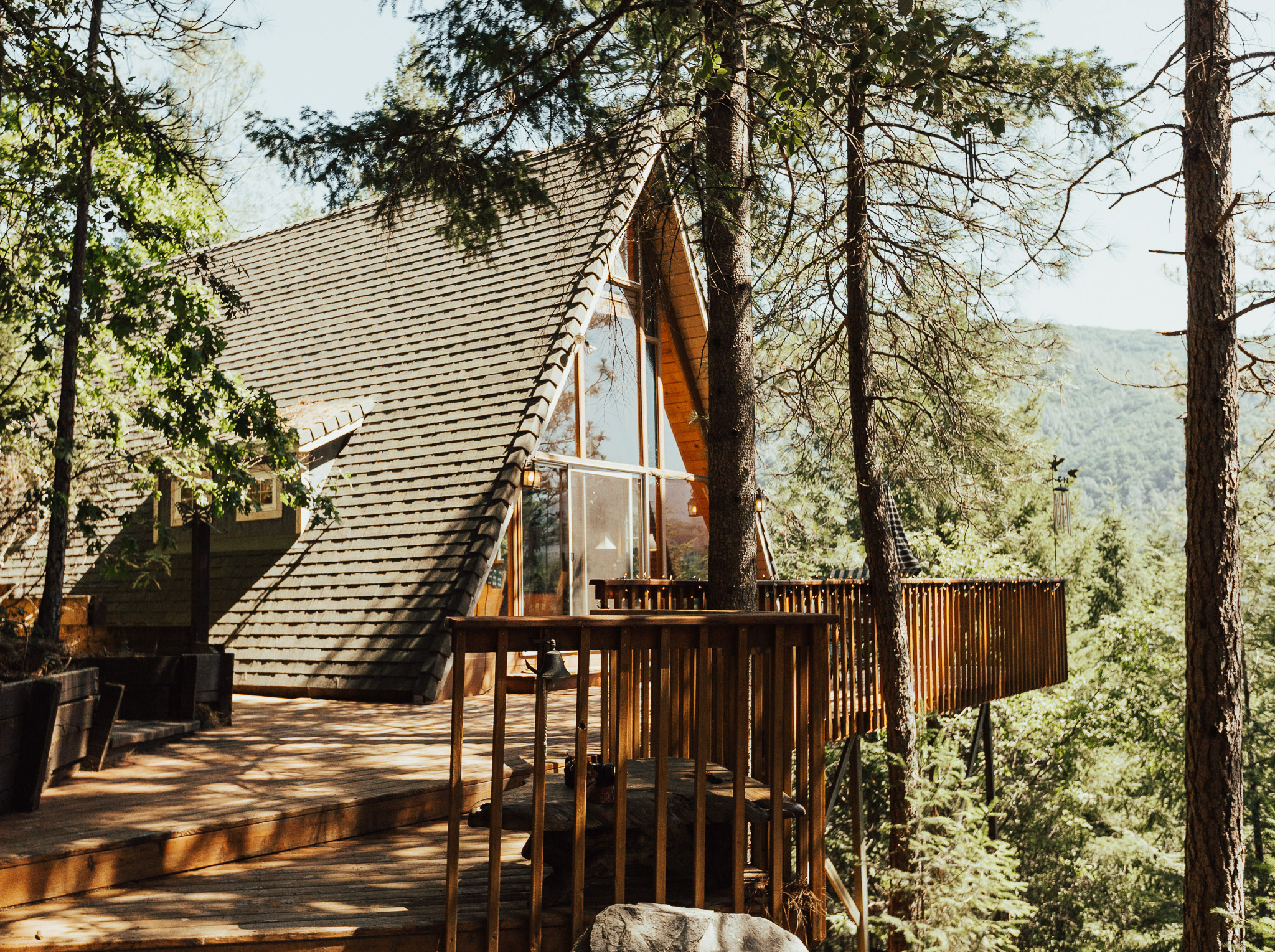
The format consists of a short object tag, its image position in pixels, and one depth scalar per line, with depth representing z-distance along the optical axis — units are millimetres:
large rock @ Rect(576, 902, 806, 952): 3340
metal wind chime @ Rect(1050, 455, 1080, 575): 16203
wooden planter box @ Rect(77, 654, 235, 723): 6492
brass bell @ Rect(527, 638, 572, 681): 3504
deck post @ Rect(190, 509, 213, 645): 7801
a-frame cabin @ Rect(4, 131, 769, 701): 9062
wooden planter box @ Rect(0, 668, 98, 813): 4359
